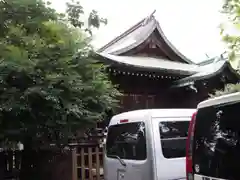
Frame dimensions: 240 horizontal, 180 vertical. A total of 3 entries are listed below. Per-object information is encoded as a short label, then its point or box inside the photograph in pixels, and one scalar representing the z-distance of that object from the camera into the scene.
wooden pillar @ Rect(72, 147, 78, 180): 5.60
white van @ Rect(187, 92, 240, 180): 1.93
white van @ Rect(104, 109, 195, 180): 3.24
